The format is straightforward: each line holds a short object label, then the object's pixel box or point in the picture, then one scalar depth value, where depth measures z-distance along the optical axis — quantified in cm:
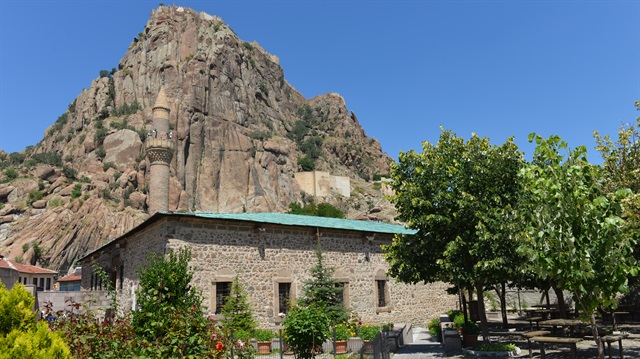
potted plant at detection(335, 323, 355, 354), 1489
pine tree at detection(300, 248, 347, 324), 1759
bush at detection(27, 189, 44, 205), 6347
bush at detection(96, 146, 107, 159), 7531
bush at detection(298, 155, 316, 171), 10612
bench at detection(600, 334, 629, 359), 1015
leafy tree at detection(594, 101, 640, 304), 1466
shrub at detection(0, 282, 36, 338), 513
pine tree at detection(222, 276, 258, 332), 1650
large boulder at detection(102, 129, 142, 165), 7400
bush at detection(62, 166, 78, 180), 7069
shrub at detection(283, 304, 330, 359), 1055
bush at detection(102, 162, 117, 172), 7262
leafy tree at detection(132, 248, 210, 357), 691
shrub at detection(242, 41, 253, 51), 11679
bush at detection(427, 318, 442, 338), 1825
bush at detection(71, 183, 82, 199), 6338
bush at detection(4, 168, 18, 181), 7000
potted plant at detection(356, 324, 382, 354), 1567
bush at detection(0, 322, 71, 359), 464
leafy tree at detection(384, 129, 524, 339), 1313
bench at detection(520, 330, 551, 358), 1114
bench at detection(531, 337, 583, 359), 986
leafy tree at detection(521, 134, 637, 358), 670
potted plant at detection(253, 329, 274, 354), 1589
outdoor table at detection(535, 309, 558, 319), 1865
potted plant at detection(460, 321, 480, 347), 1498
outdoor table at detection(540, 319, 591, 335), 1144
